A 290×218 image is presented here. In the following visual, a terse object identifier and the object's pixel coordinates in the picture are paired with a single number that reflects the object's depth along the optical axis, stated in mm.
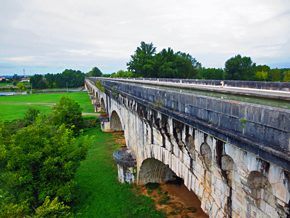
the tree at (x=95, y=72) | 169625
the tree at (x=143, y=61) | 53312
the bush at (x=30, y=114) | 26547
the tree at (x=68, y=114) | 25641
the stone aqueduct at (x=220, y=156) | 3584
